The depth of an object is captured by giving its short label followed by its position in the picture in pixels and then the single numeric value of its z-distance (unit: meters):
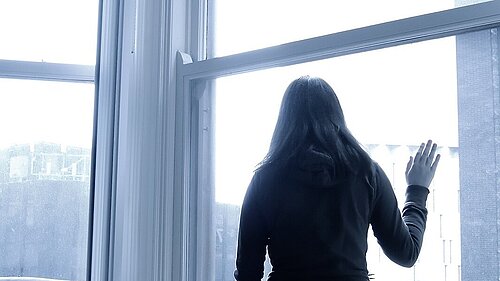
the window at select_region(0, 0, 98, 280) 1.96
